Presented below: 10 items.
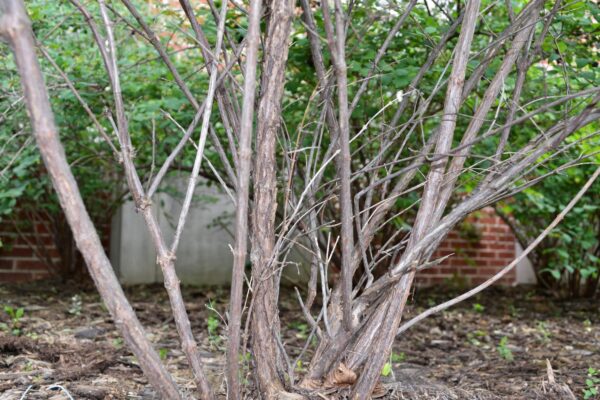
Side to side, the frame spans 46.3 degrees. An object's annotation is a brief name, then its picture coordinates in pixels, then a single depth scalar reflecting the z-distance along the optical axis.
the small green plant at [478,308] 5.46
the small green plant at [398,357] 3.56
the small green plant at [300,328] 4.07
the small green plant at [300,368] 2.94
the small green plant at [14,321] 3.72
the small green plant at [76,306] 4.53
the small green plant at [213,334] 3.72
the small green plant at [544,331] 4.30
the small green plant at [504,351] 3.63
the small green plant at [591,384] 2.80
